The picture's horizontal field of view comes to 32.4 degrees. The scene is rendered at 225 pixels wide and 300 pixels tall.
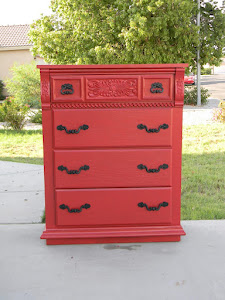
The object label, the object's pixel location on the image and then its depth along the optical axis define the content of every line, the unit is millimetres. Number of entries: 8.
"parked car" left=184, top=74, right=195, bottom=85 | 29562
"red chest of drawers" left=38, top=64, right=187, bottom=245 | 2961
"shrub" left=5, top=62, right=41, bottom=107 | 15033
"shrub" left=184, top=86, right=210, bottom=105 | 18156
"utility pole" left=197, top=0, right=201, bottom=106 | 17578
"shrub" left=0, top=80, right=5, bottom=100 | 25406
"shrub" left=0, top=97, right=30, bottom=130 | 10281
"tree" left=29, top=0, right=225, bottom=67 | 15445
